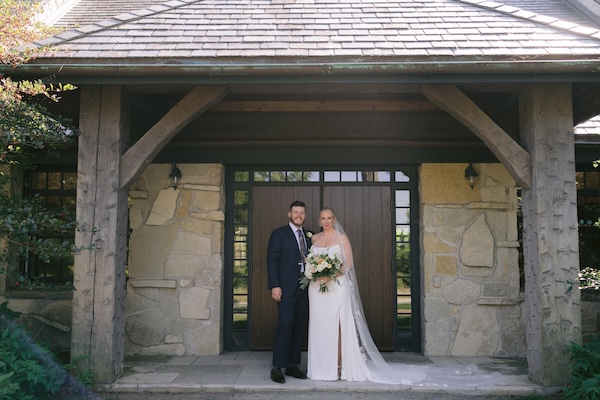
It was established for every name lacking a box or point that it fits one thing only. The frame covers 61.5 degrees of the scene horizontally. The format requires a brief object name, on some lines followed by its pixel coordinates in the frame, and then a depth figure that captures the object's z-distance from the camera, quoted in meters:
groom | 5.16
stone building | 4.43
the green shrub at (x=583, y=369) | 4.14
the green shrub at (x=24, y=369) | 3.88
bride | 5.04
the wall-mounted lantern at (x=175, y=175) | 6.21
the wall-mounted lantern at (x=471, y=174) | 6.14
